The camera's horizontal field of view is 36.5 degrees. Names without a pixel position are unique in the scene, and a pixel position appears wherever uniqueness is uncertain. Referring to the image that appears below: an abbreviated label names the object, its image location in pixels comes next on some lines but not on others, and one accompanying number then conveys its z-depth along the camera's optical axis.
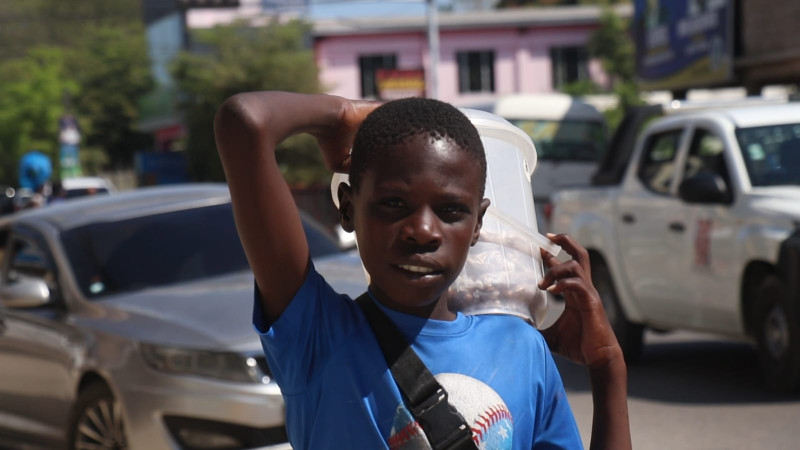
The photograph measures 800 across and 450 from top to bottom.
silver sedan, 5.43
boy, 1.91
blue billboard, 21.69
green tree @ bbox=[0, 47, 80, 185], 55.16
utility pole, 30.12
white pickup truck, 7.60
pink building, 46.03
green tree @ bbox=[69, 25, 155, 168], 66.12
